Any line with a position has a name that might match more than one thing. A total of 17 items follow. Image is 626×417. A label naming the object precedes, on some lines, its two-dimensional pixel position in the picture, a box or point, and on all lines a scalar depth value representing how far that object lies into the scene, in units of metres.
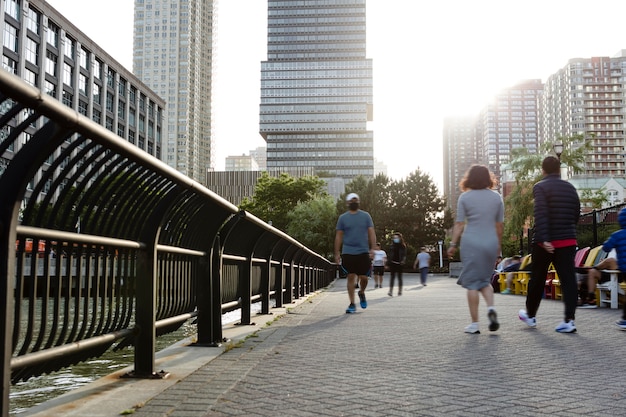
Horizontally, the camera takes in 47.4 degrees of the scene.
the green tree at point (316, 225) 70.06
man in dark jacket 7.83
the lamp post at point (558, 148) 23.86
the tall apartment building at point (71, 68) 59.41
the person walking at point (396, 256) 19.75
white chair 11.70
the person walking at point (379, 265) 24.88
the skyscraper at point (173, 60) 182.88
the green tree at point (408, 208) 71.44
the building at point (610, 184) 102.06
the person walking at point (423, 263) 27.34
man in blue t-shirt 10.73
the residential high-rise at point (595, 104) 172.75
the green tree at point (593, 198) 54.16
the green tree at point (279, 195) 82.62
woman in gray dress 7.43
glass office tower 185.75
